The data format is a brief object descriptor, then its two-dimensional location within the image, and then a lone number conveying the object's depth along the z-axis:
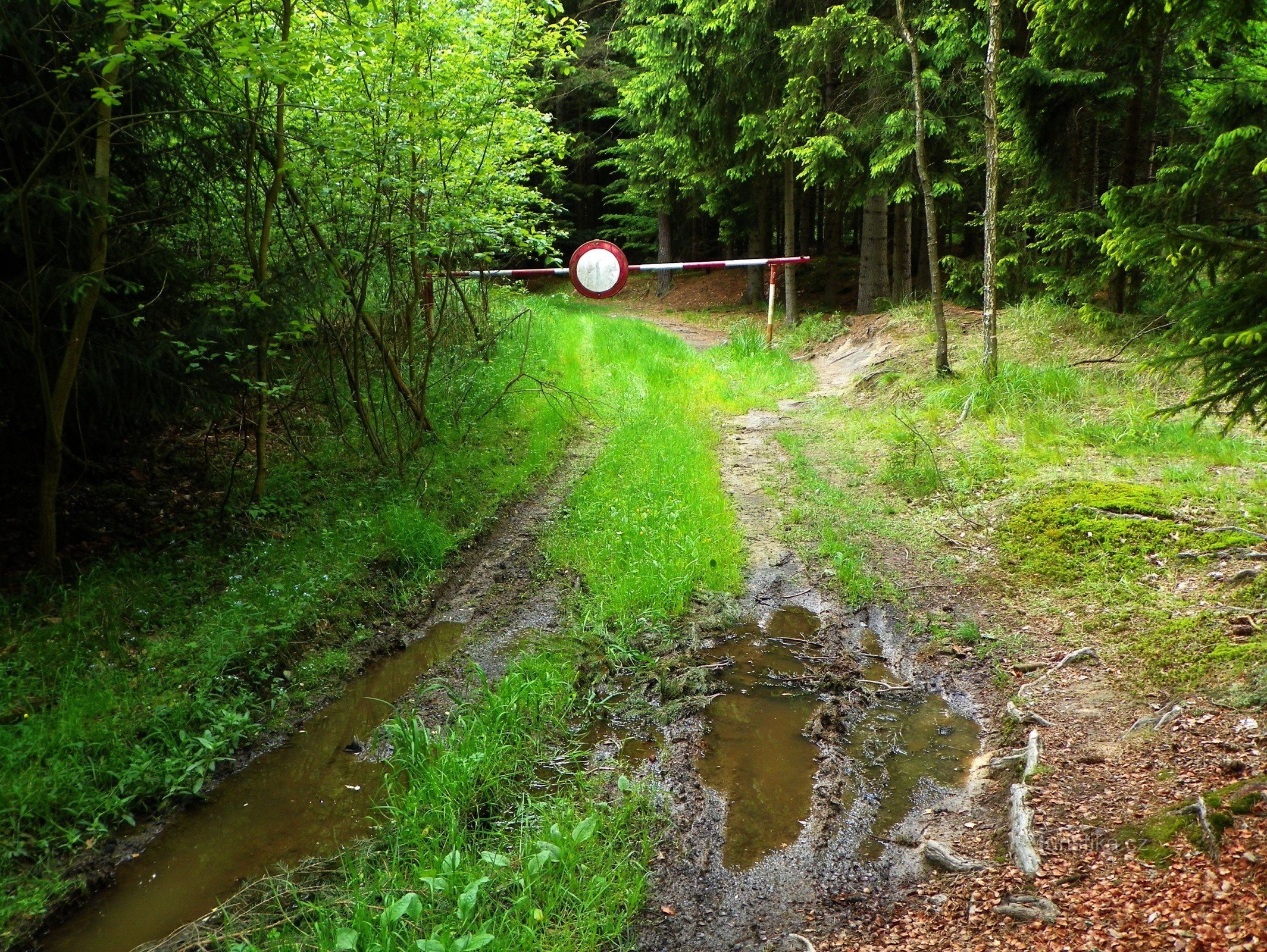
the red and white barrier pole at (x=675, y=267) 11.24
